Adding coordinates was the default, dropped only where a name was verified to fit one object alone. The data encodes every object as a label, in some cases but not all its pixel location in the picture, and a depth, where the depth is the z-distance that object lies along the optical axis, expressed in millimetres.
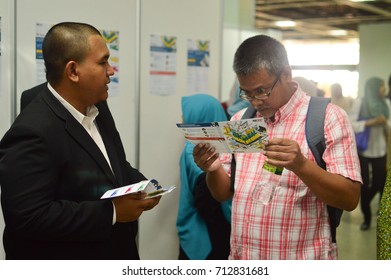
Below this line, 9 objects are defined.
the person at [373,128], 4840
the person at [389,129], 4547
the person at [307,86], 3297
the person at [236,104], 3035
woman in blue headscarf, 2936
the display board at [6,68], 2432
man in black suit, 1593
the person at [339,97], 4276
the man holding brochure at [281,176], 1824
